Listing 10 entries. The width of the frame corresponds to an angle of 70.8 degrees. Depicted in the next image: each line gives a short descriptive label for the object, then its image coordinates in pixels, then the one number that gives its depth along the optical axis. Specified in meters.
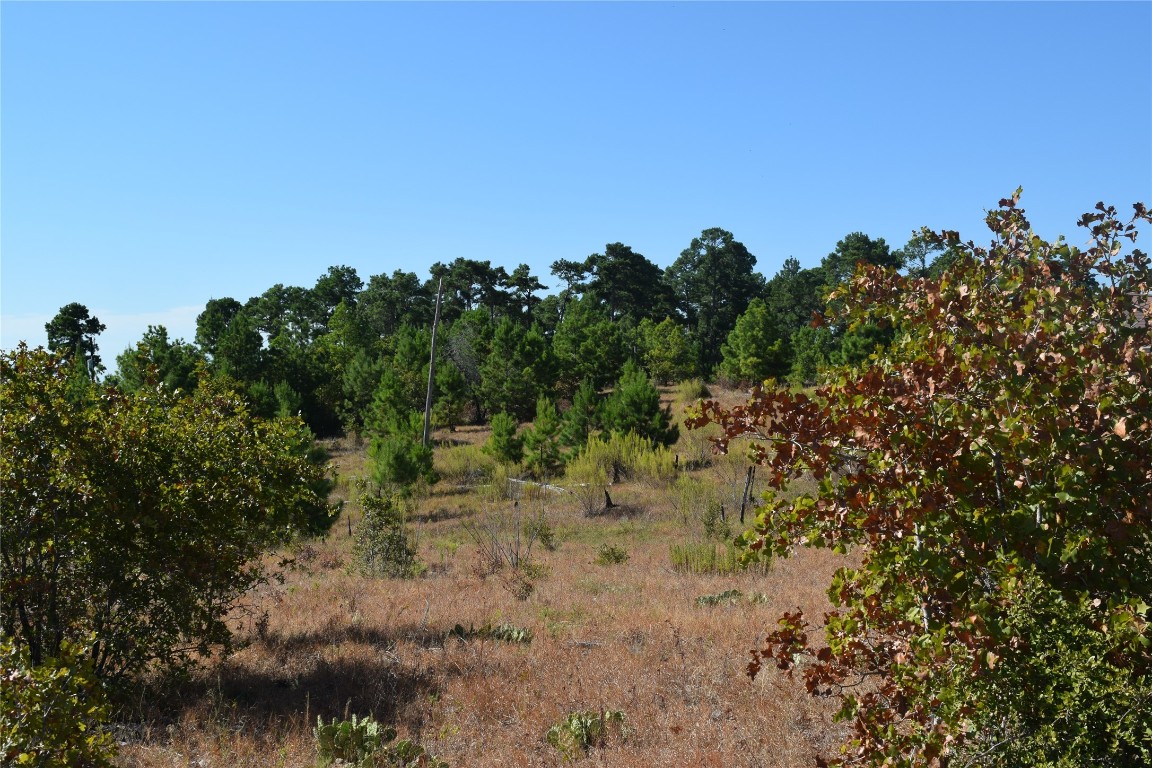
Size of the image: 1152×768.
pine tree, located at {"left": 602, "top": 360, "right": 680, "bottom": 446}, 30.84
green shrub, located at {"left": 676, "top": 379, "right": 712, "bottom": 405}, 44.75
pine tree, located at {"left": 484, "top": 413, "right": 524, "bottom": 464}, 32.06
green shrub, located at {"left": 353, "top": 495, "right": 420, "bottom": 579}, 14.40
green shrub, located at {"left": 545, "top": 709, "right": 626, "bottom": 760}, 5.67
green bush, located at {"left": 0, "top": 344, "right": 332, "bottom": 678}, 6.20
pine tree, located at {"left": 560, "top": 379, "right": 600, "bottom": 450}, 31.94
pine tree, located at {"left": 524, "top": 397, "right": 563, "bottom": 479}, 31.41
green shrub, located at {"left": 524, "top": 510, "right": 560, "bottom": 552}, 17.20
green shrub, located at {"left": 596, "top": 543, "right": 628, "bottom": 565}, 15.09
